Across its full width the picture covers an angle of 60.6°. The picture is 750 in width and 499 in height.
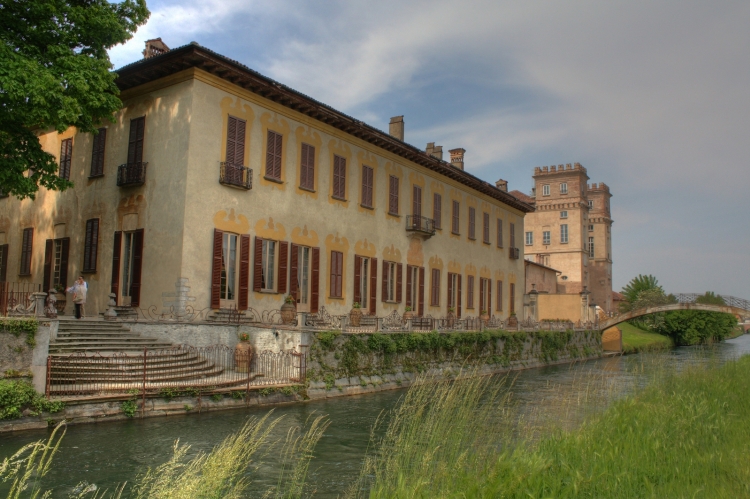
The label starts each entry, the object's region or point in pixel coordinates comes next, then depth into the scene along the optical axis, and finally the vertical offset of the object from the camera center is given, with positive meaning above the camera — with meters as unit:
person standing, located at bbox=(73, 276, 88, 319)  17.78 +0.39
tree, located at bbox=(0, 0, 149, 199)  14.23 +5.49
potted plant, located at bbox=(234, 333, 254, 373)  16.94 -1.10
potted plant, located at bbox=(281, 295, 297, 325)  18.89 +0.11
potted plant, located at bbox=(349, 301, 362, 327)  21.19 -0.03
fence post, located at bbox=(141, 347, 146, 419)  13.08 -1.74
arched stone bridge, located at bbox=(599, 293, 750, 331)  40.56 +1.03
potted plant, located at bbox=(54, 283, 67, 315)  20.42 +0.29
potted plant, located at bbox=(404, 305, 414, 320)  24.04 +0.18
